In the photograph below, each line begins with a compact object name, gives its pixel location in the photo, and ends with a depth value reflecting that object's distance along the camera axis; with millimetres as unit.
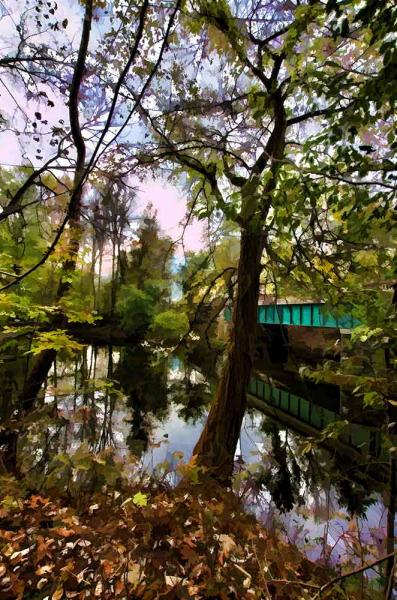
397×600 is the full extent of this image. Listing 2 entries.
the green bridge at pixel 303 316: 10680
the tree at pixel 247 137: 1552
